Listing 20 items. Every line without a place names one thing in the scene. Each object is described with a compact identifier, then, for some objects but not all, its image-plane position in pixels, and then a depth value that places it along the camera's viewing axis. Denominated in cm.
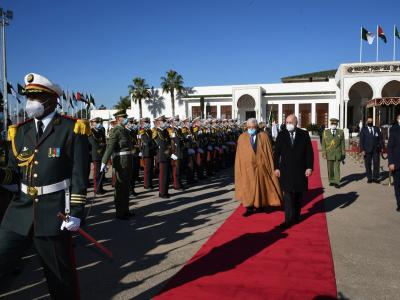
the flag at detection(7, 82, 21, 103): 2138
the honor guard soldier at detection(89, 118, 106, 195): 1075
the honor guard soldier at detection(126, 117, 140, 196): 1180
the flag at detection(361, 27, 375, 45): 3841
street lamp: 2315
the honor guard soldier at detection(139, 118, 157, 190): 1113
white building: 3947
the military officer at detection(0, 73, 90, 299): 318
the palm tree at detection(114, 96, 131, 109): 6762
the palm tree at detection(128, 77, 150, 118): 5572
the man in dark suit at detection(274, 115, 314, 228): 685
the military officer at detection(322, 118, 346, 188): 1149
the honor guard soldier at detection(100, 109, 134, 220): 741
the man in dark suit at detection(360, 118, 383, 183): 1217
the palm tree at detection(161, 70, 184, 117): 5466
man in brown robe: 784
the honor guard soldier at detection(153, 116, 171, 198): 962
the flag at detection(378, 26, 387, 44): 3788
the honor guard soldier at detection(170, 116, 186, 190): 1075
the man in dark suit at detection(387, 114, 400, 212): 771
